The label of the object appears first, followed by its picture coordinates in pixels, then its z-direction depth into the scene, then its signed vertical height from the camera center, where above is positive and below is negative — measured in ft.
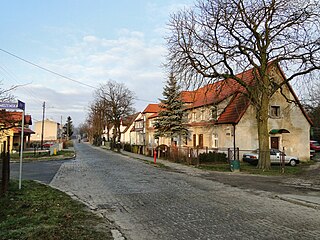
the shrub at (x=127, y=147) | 176.84 -2.83
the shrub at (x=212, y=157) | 87.66 -4.04
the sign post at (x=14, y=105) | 34.19 +4.05
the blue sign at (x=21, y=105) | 35.55 +4.21
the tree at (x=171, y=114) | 113.29 +10.39
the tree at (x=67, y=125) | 390.42 +24.51
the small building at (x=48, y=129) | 374.67 +15.37
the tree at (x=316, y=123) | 179.44 +12.22
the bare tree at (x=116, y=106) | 190.49 +22.59
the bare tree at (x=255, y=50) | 66.44 +20.89
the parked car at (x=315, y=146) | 160.91 -1.34
